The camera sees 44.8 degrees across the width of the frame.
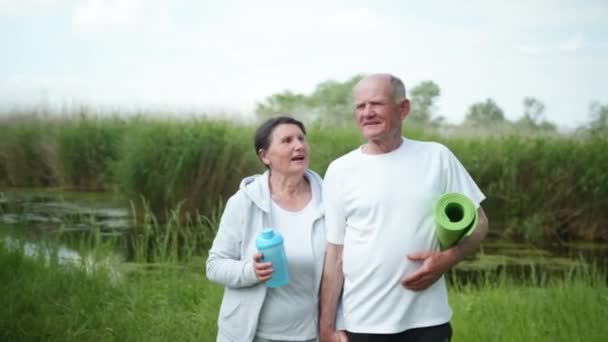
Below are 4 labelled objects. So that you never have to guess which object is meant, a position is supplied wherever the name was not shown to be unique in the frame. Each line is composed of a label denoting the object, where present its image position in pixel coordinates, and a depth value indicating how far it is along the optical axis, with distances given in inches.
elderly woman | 88.4
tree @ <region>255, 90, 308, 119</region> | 1385.3
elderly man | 79.8
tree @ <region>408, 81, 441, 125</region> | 862.7
